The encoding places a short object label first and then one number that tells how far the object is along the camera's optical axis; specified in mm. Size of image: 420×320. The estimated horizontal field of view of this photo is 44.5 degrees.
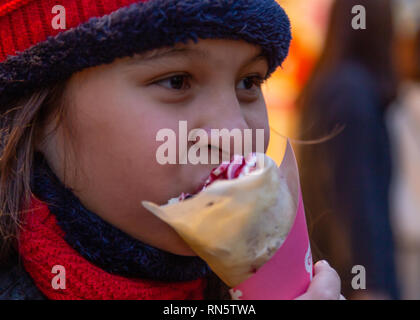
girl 1347
